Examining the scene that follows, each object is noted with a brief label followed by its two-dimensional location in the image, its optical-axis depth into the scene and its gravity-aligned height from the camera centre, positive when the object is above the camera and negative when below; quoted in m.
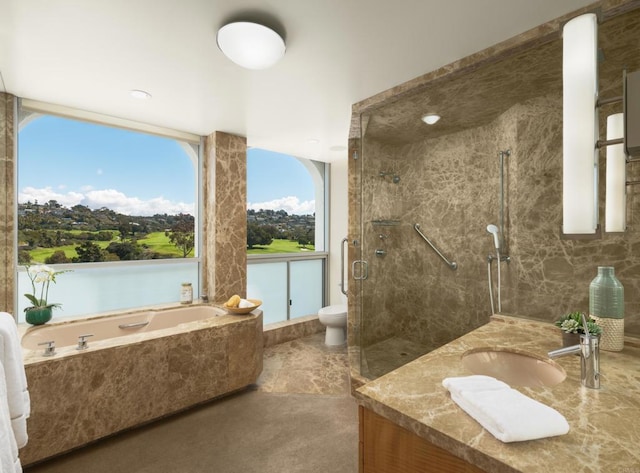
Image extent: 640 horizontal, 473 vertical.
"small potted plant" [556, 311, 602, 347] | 1.25 -0.39
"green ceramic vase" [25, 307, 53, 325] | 2.40 -0.63
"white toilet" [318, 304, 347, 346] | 3.60 -1.04
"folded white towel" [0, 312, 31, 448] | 1.15 -0.55
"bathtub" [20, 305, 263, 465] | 1.83 -0.96
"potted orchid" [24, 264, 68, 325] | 2.40 -0.52
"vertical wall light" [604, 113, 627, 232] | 1.15 +0.18
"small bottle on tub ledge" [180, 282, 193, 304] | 3.17 -0.61
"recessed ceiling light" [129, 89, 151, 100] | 2.35 +1.11
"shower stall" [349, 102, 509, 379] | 2.80 -0.02
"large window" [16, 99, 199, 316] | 2.60 +0.24
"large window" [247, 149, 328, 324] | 3.94 +0.03
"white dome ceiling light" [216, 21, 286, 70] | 1.56 +1.03
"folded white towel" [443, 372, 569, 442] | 0.71 -0.45
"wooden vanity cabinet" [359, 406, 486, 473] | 0.76 -0.59
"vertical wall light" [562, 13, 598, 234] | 0.86 +0.30
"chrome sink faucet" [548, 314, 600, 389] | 0.95 -0.39
